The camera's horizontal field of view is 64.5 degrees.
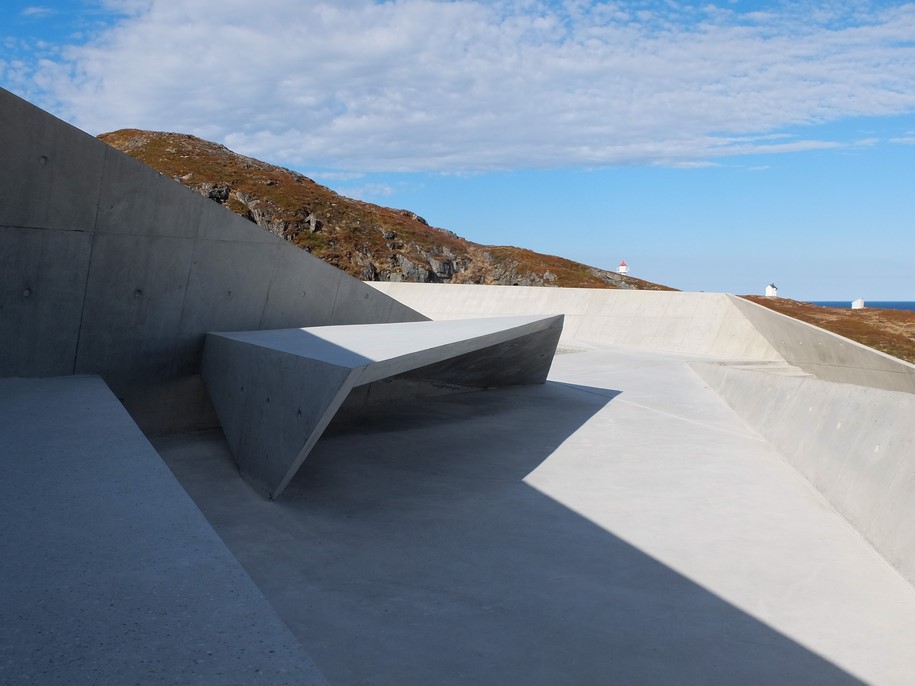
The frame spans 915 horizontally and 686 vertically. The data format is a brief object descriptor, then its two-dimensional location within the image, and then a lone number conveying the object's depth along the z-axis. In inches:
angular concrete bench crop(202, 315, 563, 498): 199.2
